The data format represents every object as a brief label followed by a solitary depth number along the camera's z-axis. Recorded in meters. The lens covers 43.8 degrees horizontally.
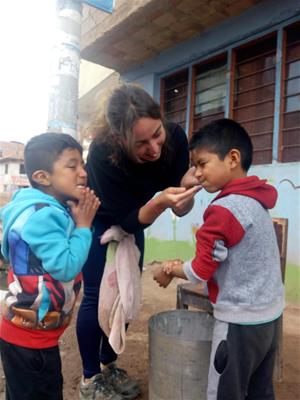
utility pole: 2.34
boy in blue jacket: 1.30
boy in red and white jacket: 1.31
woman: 1.61
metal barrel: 1.50
